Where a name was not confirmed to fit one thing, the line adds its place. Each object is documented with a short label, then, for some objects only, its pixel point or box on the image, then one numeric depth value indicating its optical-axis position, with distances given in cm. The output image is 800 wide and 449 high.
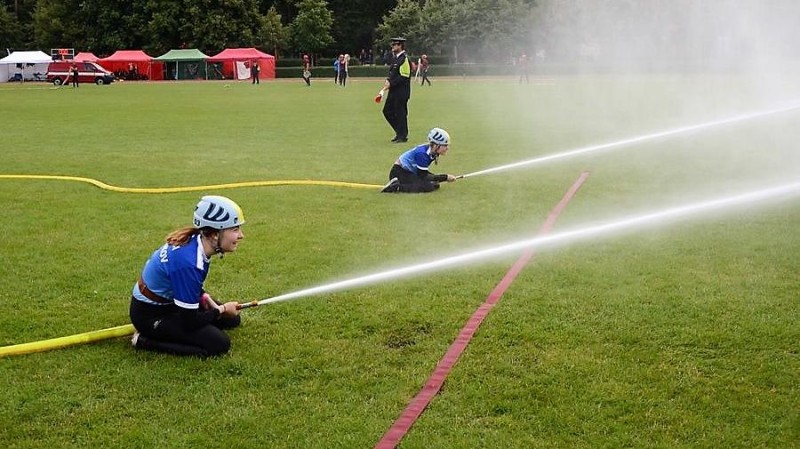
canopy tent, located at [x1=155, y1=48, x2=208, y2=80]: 7644
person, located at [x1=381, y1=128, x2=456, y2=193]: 1280
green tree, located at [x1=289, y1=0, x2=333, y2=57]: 8312
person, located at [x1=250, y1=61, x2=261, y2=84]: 6181
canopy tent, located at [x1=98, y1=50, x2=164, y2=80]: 7619
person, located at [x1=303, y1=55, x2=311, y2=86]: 5834
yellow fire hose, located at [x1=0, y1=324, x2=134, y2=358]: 636
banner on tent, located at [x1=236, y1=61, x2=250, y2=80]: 7638
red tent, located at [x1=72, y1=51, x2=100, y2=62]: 7551
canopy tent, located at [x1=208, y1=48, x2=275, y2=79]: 7581
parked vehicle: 6450
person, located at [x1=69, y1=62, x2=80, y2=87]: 5900
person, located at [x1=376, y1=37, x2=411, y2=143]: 1973
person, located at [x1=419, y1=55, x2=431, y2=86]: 5320
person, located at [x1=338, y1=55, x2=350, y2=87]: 5619
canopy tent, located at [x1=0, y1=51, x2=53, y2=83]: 7612
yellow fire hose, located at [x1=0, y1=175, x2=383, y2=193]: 1326
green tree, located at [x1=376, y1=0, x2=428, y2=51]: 5625
